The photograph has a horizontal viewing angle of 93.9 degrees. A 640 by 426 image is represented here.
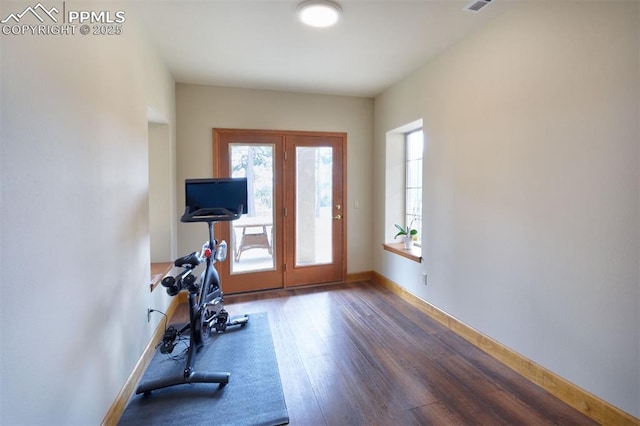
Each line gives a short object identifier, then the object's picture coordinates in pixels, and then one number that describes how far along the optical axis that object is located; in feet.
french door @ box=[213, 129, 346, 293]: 12.44
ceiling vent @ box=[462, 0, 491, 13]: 6.75
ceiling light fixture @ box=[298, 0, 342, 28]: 6.76
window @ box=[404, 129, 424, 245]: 12.43
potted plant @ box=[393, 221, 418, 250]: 12.27
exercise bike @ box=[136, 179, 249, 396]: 6.47
